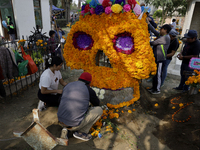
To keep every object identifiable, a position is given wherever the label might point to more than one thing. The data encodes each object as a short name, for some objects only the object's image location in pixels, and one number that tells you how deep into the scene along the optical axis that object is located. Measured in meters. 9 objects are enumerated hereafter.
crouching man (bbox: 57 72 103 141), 2.46
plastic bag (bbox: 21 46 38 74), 4.00
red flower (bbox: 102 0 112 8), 3.47
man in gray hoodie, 3.98
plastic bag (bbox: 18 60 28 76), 3.81
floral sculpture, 3.38
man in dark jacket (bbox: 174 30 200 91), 4.26
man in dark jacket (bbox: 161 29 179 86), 4.61
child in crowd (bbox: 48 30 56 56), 6.06
